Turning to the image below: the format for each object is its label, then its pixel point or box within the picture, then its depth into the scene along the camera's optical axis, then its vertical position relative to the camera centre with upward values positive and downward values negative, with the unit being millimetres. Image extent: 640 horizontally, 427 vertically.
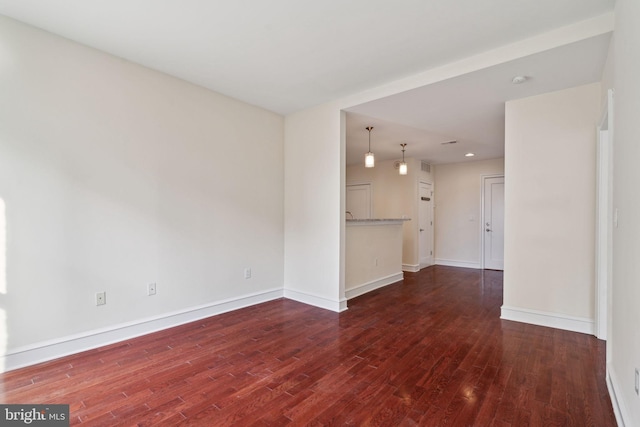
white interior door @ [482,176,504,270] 6508 -226
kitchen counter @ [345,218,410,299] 4336 -700
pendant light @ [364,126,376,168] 4344 +760
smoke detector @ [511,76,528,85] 2862 +1303
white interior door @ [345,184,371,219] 7309 +285
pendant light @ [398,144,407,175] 5473 +811
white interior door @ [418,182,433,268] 6746 -290
